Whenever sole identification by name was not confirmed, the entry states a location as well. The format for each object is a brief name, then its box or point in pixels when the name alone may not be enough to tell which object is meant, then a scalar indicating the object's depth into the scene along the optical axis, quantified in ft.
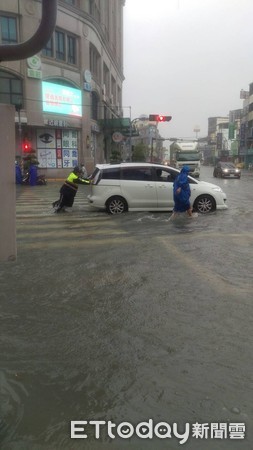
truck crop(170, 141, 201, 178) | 135.54
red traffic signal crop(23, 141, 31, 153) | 107.65
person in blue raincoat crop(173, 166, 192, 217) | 39.88
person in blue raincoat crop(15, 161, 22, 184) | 93.87
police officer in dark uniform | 47.60
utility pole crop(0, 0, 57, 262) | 8.34
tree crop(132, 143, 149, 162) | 210.01
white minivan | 45.62
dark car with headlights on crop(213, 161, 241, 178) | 133.53
